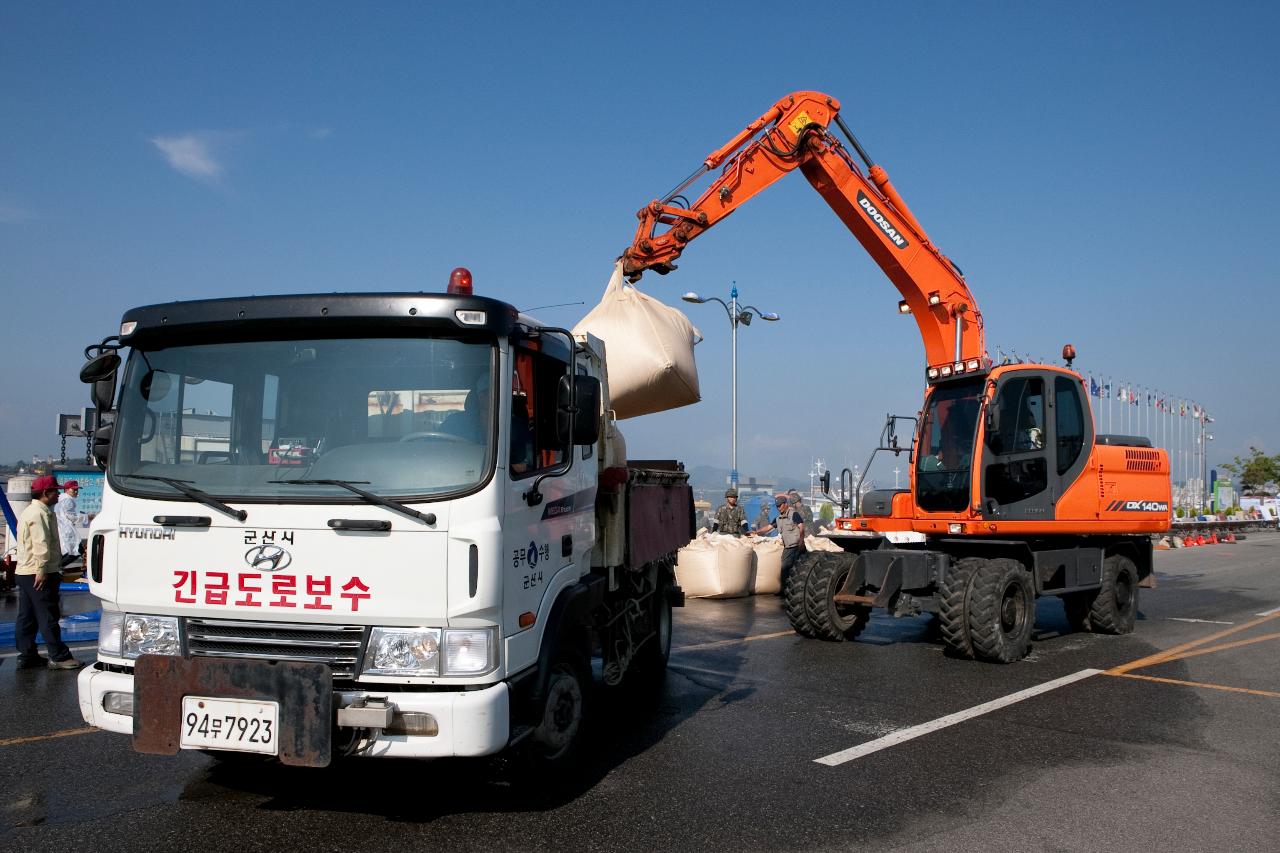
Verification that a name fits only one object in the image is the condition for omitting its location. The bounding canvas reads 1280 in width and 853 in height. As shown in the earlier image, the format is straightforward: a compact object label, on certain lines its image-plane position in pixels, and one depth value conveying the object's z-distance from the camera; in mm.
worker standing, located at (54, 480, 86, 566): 13658
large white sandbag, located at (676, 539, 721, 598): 13023
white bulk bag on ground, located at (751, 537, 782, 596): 13820
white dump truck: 4035
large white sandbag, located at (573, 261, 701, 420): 7102
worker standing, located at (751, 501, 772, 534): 16297
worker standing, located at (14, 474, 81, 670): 7703
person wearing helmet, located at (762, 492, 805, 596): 13453
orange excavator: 9273
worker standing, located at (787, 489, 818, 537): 13562
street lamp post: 23094
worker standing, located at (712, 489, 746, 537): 15148
